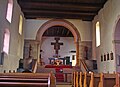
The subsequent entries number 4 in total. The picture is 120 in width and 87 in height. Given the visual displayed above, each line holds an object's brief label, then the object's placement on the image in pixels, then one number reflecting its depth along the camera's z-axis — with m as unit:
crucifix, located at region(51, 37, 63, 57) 13.19
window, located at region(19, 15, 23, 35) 7.77
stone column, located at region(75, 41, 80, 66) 8.78
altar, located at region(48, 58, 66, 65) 12.21
